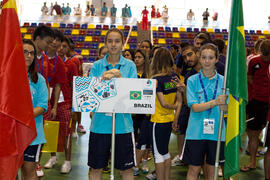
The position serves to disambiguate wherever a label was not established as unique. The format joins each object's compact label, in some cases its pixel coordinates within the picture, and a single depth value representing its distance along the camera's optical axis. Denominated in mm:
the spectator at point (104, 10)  20281
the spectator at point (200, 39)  4105
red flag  1981
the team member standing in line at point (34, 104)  2521
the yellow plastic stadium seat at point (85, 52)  15531
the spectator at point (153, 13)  20938
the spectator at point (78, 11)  20312
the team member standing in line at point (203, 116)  2609
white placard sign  2332
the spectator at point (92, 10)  20084
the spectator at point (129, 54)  4512
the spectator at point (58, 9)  19447
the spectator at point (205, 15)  20391
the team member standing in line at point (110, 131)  2570
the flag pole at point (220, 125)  2414
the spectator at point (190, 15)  21148
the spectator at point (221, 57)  3338
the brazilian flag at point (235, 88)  2412
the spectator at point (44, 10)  19922
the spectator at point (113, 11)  20266
